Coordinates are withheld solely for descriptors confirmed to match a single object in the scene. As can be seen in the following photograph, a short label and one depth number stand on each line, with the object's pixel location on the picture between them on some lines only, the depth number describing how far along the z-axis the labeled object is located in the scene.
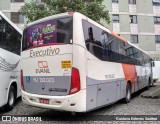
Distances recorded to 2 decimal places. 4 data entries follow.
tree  10.20
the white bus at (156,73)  15.62
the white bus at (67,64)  4.16
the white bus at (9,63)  5.14
